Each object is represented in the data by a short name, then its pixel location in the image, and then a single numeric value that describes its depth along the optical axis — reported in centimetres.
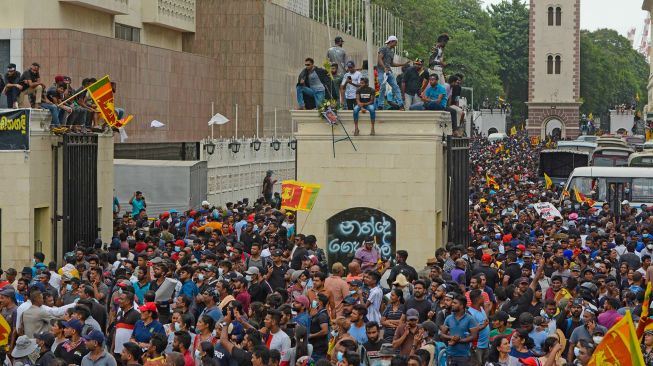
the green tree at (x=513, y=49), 13562
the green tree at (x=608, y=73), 13600
